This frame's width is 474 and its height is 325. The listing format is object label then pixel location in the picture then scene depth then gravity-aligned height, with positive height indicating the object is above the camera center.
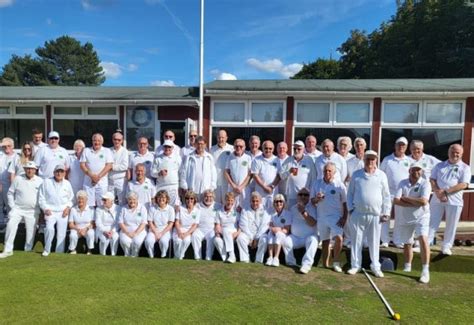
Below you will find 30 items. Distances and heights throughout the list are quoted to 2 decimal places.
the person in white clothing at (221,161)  5.98 -0.24
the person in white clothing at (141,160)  5.93 -0.25
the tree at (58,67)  50.00 +11.63
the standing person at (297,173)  5.43 -0.37
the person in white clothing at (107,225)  5.50 -1.27
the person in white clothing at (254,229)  5.25 -1.23
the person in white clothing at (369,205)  4.54 -0.71
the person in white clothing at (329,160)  5.31 -0.17
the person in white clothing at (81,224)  5.53 -1.27
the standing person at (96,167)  5.80 -0.38
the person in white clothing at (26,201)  5.50 -0.92
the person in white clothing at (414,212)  4.61 -0.81
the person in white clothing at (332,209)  4.83 -0.82
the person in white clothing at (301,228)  5.10 -1.16
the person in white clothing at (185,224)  5.39 -1.20
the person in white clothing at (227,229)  5.25 -1.24
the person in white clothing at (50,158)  5.99 -0.26
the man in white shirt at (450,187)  5.14 -0.51
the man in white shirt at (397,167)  5.36 -0.24
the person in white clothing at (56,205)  5.43 -0.98
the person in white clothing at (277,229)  5.13 -1.19
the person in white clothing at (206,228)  5.39 -1.25
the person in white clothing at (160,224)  5.43 -1.22
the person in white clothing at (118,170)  5.91 -0.43
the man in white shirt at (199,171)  5.68 -0.40
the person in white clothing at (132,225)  5.43 -1.25
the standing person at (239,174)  5.69 -0.43
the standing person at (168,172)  5.76 -0.43
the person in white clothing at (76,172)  6.07 -0.49
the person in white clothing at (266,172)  5.59 -0.38
